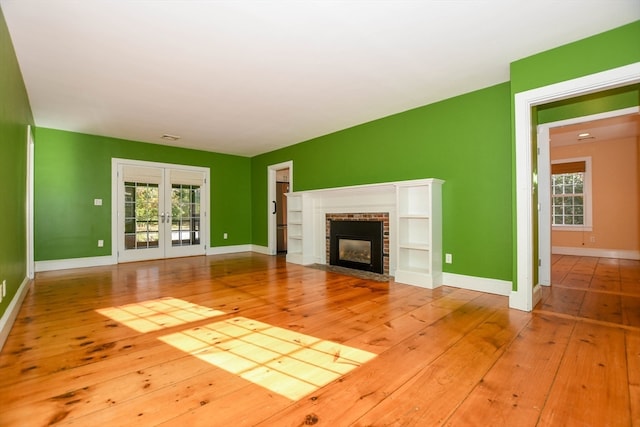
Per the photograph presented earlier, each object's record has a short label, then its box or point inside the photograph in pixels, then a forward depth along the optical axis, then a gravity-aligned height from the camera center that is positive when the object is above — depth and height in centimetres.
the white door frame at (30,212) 423 +4
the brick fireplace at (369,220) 468 -15
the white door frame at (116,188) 586 +50
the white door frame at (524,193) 291 +16
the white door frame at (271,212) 708 +1
